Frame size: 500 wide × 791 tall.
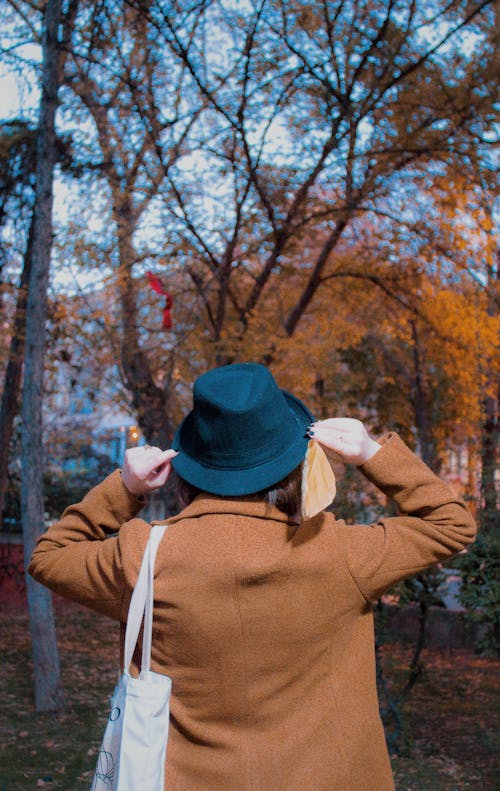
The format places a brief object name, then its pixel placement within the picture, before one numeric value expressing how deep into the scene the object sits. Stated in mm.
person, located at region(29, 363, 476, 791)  1582
